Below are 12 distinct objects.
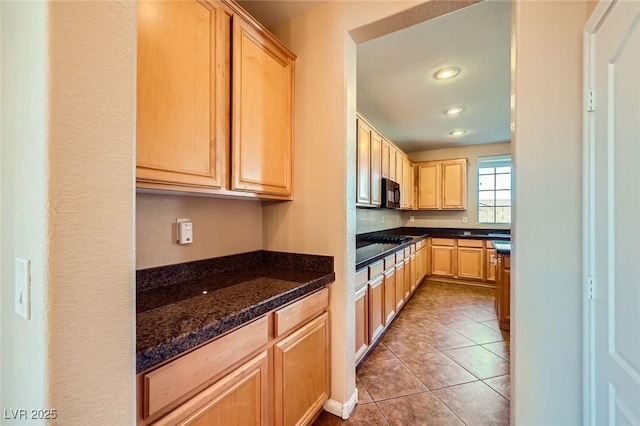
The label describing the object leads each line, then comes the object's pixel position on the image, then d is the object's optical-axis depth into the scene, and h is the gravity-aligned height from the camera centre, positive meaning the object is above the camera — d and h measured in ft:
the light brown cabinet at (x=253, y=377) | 2.66 -2.08
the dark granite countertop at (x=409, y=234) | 7.72 -1.22
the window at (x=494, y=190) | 16.48 +1.55
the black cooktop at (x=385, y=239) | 11.55 -1.16
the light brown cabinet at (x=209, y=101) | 3.44 +1.74
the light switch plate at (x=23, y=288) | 1.65 -0.48
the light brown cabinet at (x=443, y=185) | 16.58 +1.88
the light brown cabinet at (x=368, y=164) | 9.14 +1.85
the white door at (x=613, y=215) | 2.67 +0.00
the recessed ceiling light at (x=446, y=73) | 8.07 +4.39
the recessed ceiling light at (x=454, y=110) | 11.03 +4.38
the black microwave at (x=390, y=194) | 11.66 +0.91
